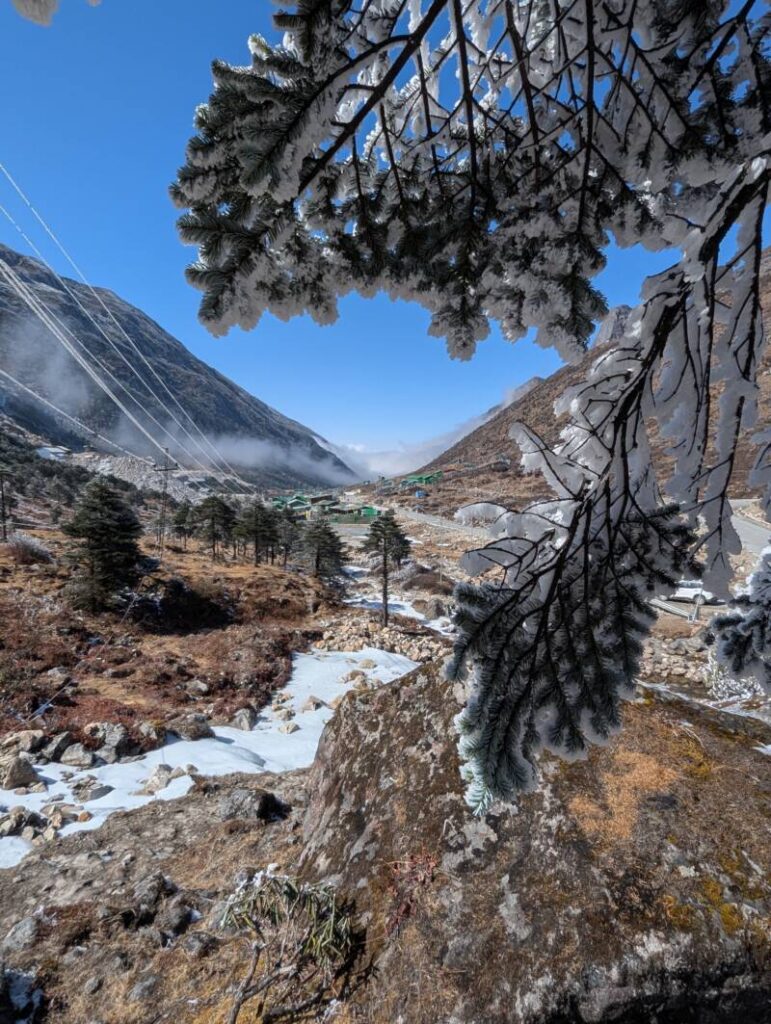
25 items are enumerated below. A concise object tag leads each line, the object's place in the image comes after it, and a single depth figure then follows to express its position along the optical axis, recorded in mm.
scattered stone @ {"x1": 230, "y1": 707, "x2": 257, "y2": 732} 12492
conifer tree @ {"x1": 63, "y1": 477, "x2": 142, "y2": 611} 21062
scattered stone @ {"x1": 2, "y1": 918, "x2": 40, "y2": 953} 4207
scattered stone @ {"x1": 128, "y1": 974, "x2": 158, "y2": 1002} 3475
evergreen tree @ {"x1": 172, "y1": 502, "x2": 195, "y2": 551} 58219
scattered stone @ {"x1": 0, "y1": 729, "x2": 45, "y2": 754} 9859
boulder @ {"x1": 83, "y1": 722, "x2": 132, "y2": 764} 10055
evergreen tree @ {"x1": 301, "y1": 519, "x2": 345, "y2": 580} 41812
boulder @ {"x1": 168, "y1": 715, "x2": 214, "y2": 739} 11172
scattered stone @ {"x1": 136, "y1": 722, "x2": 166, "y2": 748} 10608
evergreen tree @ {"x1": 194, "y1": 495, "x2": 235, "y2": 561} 43375
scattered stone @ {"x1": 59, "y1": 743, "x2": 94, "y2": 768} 9516
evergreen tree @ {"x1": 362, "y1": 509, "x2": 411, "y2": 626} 29603
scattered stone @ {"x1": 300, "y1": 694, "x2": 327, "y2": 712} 14097
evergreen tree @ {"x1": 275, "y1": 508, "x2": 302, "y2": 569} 51562
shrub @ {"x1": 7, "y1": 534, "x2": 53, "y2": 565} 24473
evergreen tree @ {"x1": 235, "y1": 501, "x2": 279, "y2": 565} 46094
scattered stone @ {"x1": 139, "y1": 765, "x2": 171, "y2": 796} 8219
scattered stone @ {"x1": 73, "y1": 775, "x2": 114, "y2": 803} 8031
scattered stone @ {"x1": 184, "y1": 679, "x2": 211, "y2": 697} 14840
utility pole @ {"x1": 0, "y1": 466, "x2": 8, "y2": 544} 31431
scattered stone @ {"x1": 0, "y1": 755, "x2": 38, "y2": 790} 8211
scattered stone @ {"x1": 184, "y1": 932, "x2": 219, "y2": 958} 3709
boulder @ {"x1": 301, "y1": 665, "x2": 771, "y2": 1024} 2582
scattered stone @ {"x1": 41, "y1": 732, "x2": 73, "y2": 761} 9735
